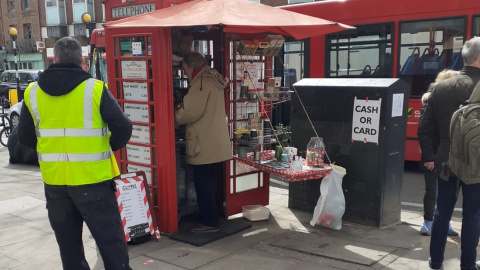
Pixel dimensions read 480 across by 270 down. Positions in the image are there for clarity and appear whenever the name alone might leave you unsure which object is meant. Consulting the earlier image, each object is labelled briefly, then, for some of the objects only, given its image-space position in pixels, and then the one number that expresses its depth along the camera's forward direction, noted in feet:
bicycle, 38.19
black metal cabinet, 15.87
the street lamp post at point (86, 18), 51.00
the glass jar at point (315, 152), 16.25
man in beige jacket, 15.08
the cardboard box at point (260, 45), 17.19
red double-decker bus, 24.18
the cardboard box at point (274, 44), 17.60
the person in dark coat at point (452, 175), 11.32
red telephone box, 14.49
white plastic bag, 16.05
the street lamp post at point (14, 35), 57.12
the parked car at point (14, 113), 38.71
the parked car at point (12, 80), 75.01
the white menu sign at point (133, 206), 14.92
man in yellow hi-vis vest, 10.09
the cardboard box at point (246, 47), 16.93
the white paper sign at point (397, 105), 15.88
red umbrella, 13.20
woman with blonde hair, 13.73
